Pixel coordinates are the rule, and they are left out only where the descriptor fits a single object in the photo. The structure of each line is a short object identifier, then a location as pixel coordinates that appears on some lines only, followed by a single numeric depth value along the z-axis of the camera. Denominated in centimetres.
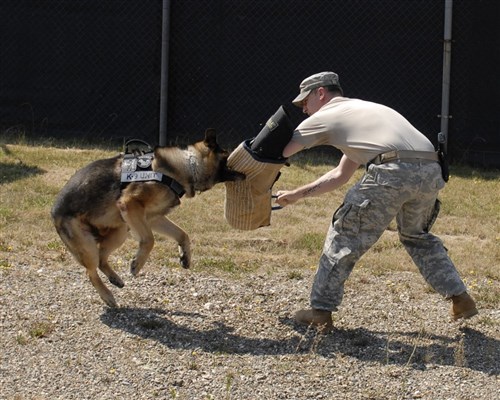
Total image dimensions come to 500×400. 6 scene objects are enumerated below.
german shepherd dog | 675
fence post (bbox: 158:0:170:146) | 1217
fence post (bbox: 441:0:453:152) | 1155
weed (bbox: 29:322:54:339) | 618
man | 601
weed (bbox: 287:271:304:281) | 779
